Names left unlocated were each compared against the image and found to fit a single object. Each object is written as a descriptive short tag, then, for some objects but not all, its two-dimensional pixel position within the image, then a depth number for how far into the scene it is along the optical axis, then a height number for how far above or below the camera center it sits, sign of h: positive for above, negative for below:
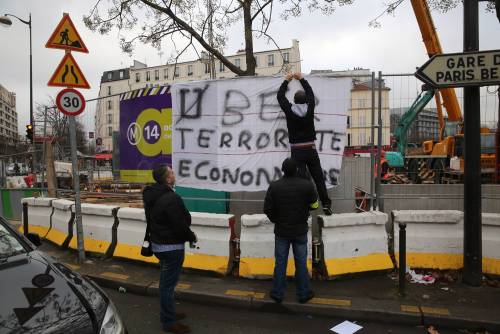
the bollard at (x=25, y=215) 8.29 -1.14
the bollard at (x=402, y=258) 4.79 -1.18
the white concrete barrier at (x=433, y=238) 5.62 -1.11
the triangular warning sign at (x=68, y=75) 6.23 +1.39
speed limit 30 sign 6.26 +0.95
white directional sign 4.84 +1.15
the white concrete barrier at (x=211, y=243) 5.77 -1.21
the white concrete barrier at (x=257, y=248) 5.58 -1.24
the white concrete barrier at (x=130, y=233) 6.36 -1.19
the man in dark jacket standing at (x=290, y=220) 4.64 -0.70
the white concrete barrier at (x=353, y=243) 5.53 -1.17
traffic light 17.50 +1.46
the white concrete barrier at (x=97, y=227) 6.81 -1.17
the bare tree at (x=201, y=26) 9.32 +3.53
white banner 6.23 +0.50
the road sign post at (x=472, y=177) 5.06 -0.21
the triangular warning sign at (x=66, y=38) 6.17 +1.97
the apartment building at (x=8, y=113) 145.50 +19.21
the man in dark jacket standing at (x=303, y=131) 5.71 +0.44
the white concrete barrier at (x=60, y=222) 7.52 -1.21
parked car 2.50 -0.98
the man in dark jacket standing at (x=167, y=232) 4.08 -0.74
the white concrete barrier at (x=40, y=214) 8.32 -1.15
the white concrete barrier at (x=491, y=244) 5.39 -1.14
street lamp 20.88 +7.37
